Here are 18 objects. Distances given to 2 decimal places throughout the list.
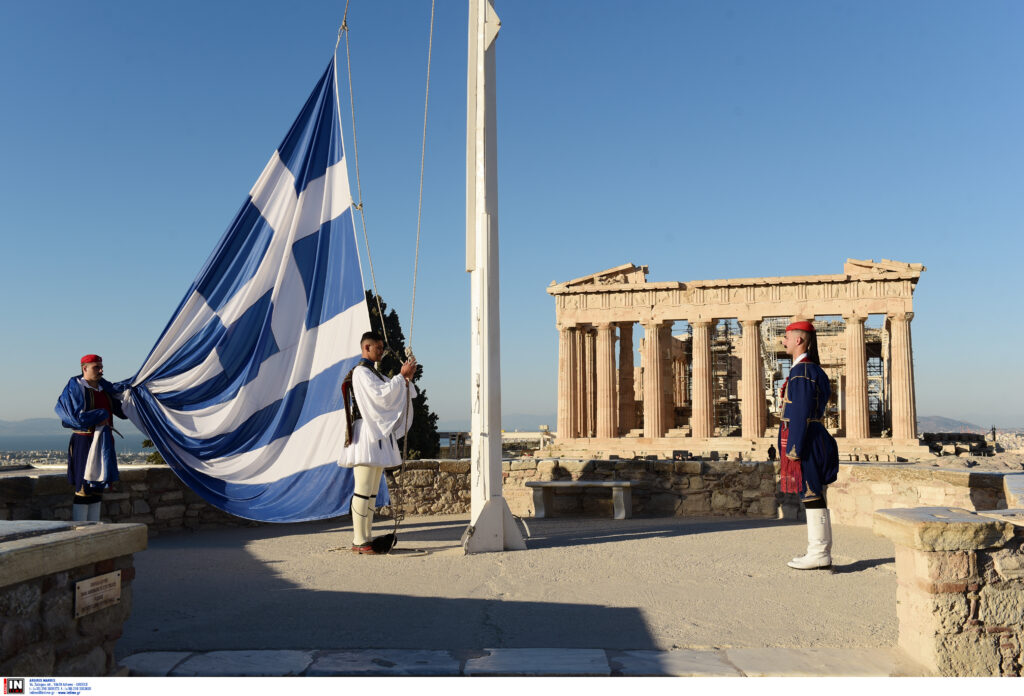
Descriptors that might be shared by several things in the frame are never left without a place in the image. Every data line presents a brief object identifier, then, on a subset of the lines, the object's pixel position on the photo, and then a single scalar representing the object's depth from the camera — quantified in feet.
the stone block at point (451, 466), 35.12
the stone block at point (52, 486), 24.73
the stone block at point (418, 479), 34.55
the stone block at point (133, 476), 27.76
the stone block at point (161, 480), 28.63
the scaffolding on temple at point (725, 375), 150.92
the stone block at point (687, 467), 33.96
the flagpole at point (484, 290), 22.88
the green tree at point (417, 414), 73.35
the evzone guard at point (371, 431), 22.91
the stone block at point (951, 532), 11.38
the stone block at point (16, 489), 23.71
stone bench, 32.91
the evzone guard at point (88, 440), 22.79
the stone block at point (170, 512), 28.73
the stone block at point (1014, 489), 16.66
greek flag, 25.46
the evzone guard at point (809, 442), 20.08
